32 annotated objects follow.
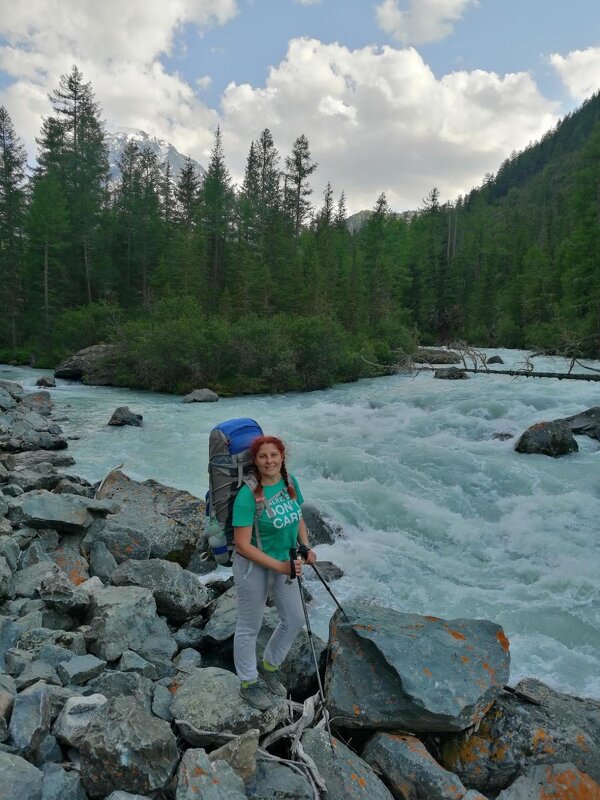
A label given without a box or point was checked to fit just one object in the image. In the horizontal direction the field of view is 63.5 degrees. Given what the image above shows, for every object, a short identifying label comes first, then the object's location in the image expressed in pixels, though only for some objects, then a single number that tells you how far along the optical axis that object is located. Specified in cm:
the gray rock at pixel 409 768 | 332
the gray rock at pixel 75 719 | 283
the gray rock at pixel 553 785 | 352
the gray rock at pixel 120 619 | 401
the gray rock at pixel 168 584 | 498
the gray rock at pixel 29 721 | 274
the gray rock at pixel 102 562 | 588
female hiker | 332
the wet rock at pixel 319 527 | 830
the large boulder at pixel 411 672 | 370
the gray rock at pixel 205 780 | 259
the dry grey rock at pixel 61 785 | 248
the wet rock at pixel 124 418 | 1659
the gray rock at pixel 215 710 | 312
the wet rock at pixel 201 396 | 2261
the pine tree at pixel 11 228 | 4025
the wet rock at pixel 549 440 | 1271
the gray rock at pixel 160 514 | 711
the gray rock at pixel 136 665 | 376
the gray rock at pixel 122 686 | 335
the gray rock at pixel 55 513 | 625
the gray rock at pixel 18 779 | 237
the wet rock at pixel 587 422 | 1398
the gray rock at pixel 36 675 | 325
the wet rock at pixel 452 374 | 2545
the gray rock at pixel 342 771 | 306
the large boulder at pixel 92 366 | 2827
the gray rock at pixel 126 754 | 259
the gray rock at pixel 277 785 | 289
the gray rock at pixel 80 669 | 346
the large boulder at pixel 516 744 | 375
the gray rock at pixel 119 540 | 642
